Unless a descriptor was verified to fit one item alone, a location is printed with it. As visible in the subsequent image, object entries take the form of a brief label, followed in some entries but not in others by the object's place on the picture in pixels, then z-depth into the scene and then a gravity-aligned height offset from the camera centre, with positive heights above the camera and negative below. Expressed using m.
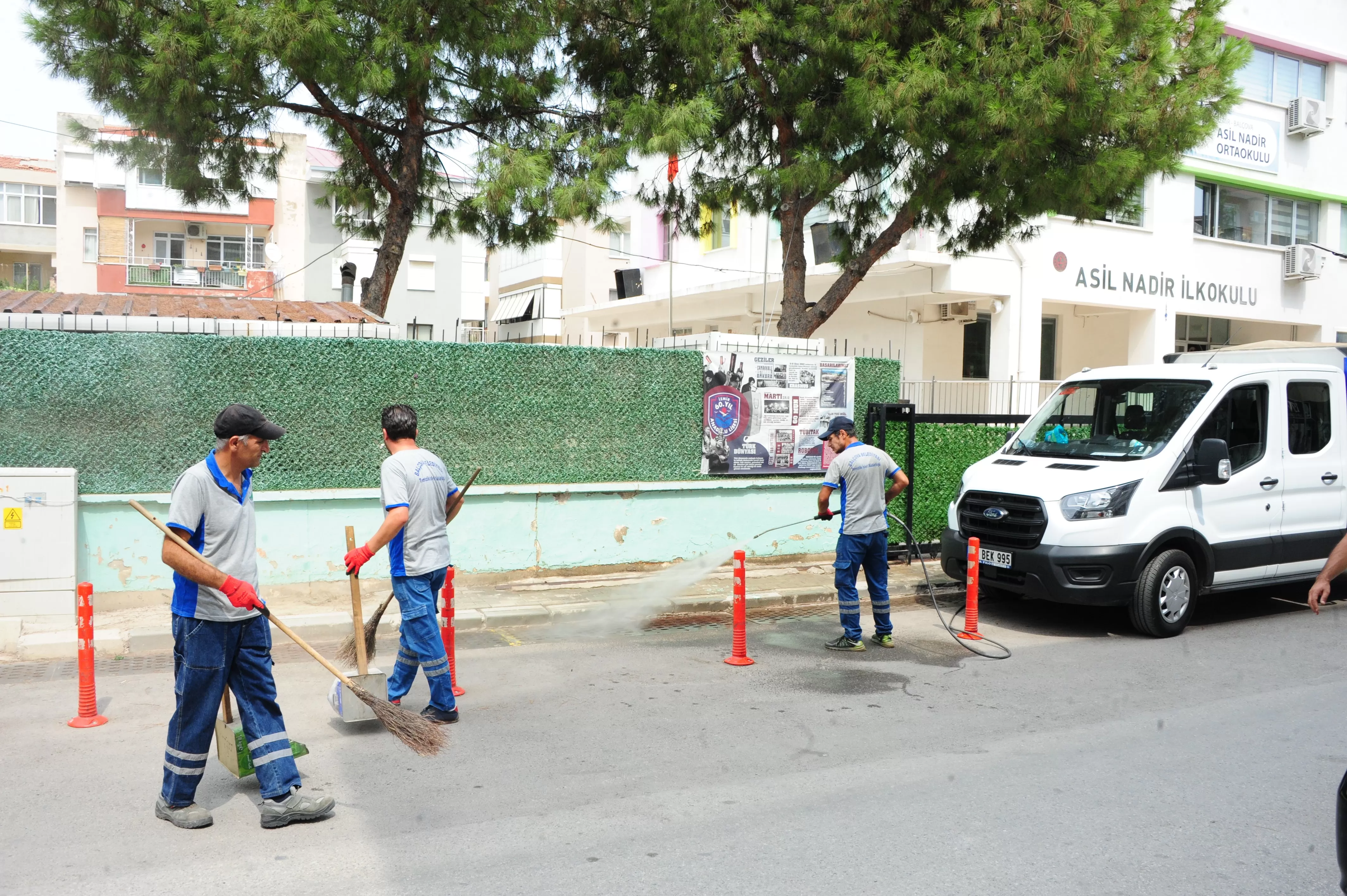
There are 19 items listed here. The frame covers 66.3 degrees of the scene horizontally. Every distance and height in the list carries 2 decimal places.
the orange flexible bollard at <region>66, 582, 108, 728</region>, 5.99 -1.42
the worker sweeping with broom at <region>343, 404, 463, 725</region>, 5.96 -0.77
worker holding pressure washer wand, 7.98 -0.69
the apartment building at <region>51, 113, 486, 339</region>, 36.81 +6.50
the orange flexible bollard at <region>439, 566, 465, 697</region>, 6.69 -1.34
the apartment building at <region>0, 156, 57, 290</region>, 47.62 +8.91
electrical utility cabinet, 7.75 -0.94
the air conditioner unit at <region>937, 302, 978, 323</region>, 19.66 +2.29
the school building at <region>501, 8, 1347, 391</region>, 19.44 +3.38
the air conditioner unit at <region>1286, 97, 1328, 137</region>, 22.38 +6.99
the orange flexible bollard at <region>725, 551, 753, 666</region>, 7.60 -1.45
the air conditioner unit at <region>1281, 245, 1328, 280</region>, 23.19 +3.92
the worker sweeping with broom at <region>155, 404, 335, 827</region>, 4.43 -0.99
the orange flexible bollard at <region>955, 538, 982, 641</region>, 8.64 -1.50
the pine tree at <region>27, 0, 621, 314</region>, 10.49 +3.73
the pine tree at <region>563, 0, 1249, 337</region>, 10.86 +3.76
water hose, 8.23 -1.73
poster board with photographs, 11.23 +0.22
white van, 8.59 -0.49
